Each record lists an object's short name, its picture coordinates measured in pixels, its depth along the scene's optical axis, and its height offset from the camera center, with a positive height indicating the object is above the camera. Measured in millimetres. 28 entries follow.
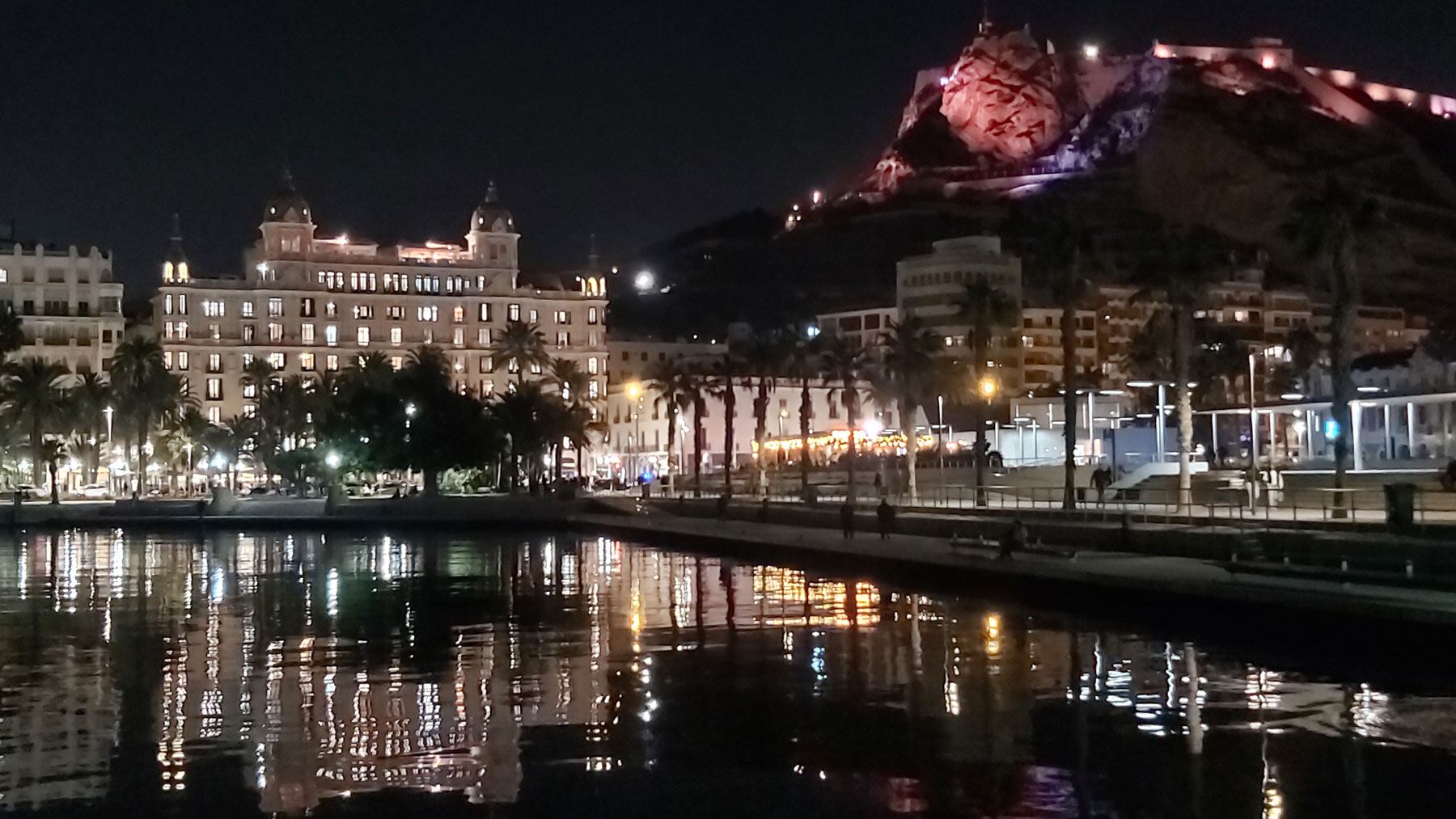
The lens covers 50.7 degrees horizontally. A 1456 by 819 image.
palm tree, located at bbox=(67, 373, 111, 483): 120750 +5672
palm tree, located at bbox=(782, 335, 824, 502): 88625 +7511
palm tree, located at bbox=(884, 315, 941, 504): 95438 +6446
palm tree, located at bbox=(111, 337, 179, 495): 116375 +7112
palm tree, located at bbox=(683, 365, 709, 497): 100625 +5026
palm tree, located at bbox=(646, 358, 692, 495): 114212 +5890
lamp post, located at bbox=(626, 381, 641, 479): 137500 +2683
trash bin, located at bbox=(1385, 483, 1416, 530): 35156 -1181
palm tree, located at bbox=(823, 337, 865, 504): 114250 +7335
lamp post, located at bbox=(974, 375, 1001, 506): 74688 +1341
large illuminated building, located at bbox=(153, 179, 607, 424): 144625 +15981
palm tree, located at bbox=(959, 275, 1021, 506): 88812 +8763
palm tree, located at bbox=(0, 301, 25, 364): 108625 +10364
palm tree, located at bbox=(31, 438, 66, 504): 104475 +1596
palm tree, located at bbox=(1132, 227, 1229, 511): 64688 +7810
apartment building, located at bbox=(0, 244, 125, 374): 141750 +16249
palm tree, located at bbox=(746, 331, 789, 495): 105812 +7275
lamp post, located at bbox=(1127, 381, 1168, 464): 73562 +2021
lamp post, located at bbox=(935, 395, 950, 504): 103719 +2375
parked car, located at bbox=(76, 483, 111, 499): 124750 -1300
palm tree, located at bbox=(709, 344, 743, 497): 106000 +6454
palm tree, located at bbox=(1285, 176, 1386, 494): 58156 +8069
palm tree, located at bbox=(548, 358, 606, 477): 120000 +6682
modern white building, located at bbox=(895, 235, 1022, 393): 166750 +20847
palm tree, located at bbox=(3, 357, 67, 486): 107500 +5640
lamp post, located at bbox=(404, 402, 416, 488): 99750 +3846
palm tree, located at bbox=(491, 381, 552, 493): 108919 +3497
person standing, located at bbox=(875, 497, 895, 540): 51562 -1802
